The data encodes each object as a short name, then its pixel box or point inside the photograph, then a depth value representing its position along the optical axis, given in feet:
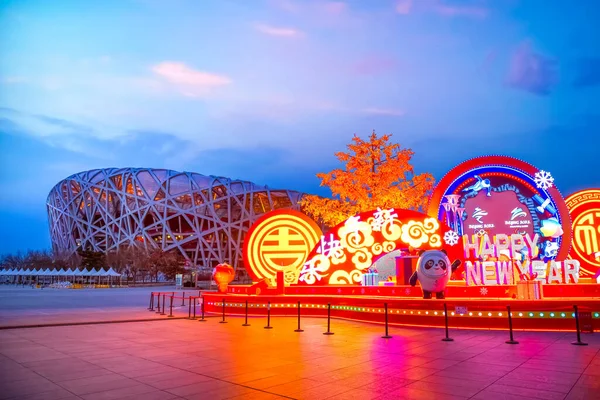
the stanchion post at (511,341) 33.83
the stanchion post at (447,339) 35.70
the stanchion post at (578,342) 32.53
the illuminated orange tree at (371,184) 92.94
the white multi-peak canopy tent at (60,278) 178.81
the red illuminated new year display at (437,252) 47.09
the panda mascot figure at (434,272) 45.44
